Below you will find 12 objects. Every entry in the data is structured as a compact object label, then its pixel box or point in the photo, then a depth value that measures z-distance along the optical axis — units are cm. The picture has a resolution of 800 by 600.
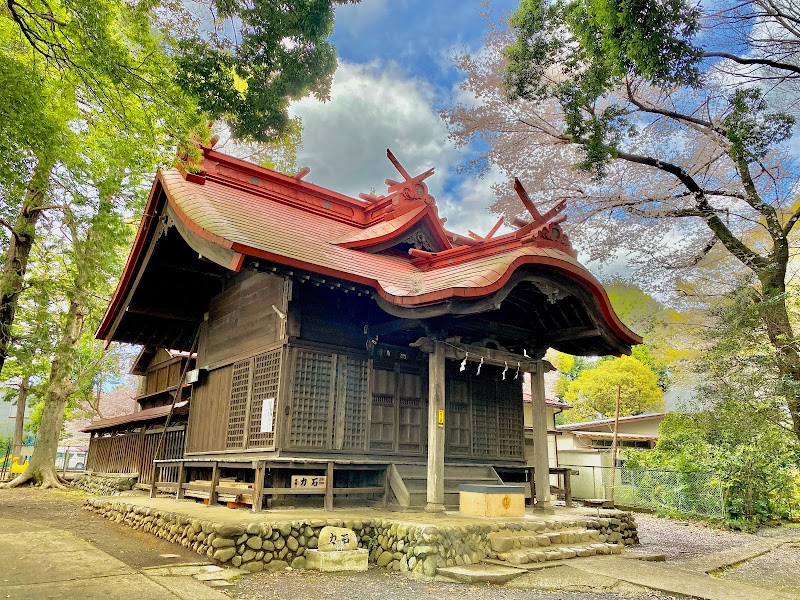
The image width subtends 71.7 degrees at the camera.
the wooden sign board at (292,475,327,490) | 847
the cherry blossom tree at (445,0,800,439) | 701
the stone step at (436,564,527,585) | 636
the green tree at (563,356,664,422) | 3266
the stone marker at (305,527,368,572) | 677
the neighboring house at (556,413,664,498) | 2025
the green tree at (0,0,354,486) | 671
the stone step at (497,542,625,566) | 703
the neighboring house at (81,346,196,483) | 1414
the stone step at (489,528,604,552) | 731
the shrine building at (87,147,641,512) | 840
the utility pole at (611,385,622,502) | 1911
